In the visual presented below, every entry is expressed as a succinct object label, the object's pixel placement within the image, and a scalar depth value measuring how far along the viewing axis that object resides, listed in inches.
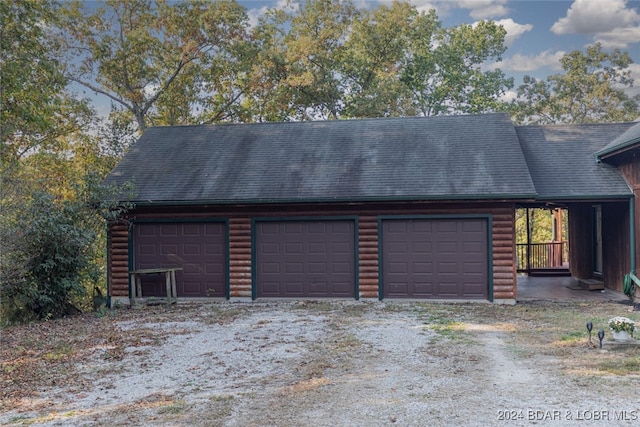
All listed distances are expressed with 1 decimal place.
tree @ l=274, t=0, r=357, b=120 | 915.4
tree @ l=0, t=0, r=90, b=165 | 511.2
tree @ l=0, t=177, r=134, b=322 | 381.1
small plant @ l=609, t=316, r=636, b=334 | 255.6
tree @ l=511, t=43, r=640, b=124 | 1106.1
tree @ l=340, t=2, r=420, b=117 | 930.1
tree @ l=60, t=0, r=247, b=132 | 847.1
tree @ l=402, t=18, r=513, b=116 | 946.7
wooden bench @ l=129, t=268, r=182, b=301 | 447.5
